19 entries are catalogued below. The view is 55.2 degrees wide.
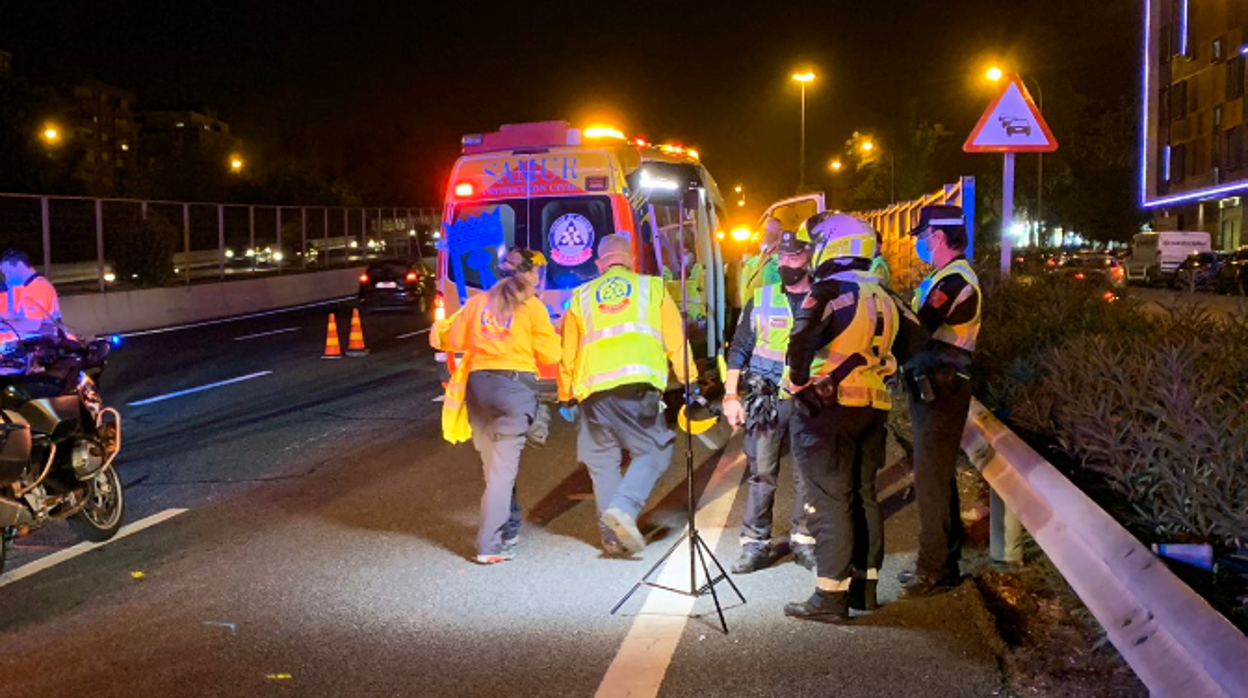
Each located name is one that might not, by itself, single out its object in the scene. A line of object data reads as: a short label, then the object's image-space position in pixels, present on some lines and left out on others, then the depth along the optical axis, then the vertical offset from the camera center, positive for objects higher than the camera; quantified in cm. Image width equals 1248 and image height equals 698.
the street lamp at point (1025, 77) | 1994 +302
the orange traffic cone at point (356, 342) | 1806 -122
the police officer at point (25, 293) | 870 -21
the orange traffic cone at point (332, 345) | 1772 -124
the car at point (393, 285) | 2616 -54
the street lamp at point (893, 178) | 4706 +308
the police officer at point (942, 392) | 581 -67
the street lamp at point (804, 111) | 5231 +658
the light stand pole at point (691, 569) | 569 -154
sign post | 970 +104
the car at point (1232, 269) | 2920 -47
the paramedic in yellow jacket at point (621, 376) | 651 -65
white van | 4100 -5
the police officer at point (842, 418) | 534 -74
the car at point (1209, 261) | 3191 -27
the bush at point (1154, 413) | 480 -80
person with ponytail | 665 -68
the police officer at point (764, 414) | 637 -84
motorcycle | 630 -99
